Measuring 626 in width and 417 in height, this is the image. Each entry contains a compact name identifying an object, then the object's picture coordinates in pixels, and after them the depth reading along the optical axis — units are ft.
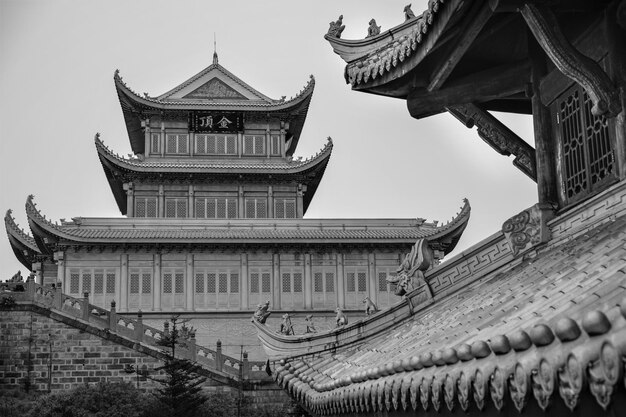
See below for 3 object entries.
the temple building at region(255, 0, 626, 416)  10.94
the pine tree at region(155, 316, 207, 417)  90.99
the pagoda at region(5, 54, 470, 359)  120.06
